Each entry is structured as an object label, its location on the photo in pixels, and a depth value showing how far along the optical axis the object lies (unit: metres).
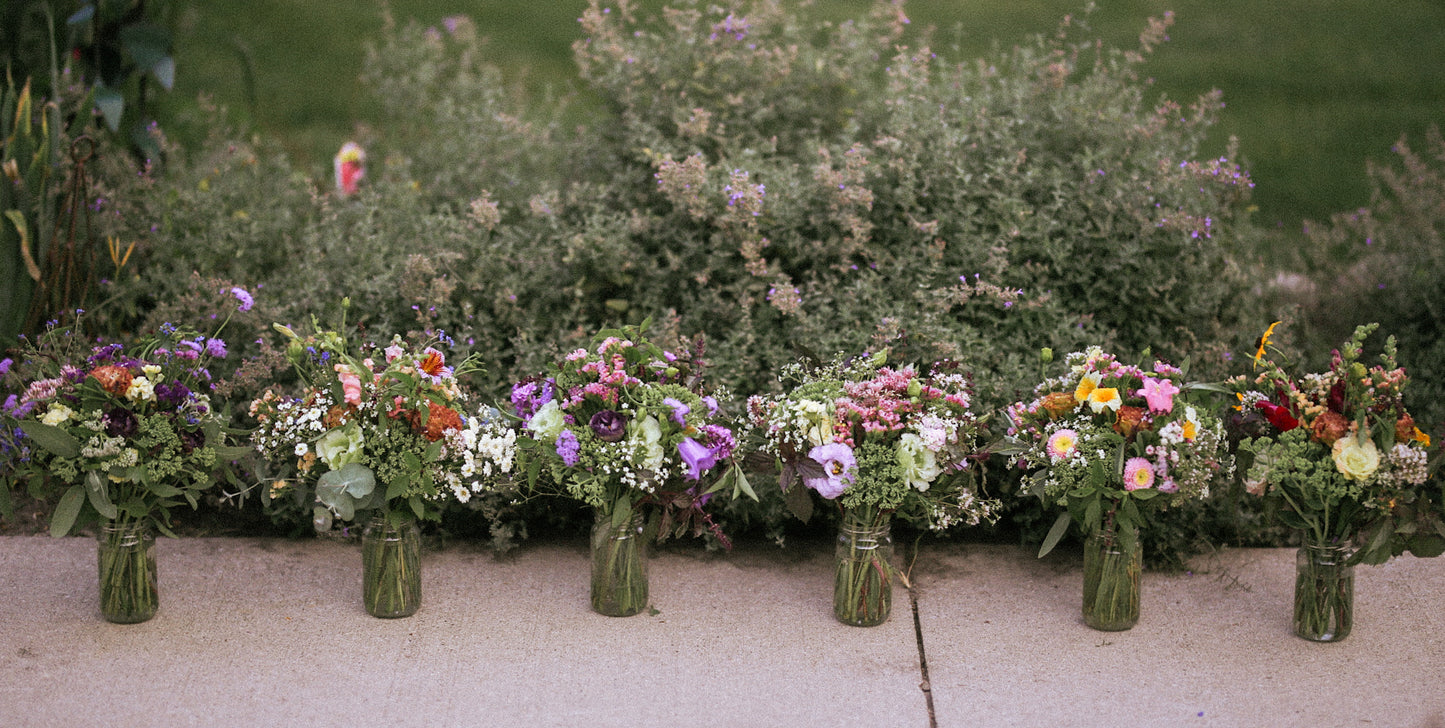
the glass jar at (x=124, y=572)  2.92
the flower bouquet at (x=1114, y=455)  2.82
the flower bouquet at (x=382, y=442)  2.81
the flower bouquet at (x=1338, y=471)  2.75
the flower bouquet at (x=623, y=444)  2.88
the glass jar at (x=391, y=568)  2.98
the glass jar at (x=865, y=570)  2.98
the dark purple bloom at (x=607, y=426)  2.85
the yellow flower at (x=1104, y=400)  2.86
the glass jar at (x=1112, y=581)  2.95
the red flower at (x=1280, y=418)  2.87
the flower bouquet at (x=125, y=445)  2.76
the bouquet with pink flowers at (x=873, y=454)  2.88
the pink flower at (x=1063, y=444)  2.87
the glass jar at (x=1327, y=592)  2.88
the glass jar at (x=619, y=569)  3.03
